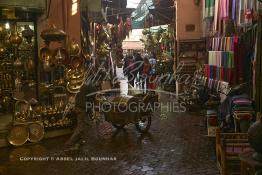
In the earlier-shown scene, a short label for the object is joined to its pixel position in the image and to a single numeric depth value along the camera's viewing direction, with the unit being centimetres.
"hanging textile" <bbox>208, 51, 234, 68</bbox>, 992
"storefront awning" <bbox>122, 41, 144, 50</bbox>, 3485
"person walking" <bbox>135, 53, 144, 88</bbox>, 1916
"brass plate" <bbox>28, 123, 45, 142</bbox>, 898
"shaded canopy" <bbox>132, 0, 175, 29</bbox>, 1869
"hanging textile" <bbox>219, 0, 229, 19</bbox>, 1094
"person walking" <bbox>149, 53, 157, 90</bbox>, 1850
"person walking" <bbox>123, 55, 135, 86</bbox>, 1952
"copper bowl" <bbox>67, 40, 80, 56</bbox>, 1064
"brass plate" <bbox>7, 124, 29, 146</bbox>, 873
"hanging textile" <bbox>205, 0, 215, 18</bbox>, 1276
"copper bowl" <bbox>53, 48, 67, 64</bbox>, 1010
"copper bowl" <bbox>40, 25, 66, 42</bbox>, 968
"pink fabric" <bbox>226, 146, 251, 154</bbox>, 599
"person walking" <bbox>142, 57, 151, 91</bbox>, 1831
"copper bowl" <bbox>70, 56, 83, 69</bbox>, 1037
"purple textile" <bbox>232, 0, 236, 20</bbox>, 1023
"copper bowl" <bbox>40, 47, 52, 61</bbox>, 1020
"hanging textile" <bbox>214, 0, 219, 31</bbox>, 1202
